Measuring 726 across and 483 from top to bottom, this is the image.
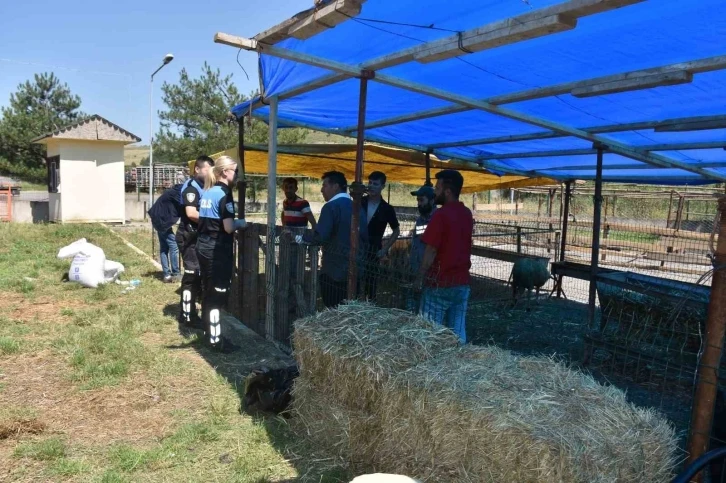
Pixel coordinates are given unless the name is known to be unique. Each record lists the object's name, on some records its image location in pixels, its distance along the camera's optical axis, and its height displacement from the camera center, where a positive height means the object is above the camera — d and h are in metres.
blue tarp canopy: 3.08 +1.13
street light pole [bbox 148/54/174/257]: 18.03 +4.97
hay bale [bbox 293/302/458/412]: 3.05 -0.90
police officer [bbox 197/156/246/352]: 5.21 -0.41
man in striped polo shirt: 7.39 -0.06
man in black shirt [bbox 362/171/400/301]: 5.91 -0.10
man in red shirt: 4.11 -0.42
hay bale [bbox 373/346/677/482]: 2.18 -1.01
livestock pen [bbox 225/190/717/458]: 4.82 -1.22
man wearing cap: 5.47 -0.10
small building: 18.72 +0.97
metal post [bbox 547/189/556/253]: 17.70 +0.45
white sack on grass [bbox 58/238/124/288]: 8.14 -1.18
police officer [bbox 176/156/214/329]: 6.04 -0.56
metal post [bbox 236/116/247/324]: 6.56 -0.62
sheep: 8.38 -1.03
